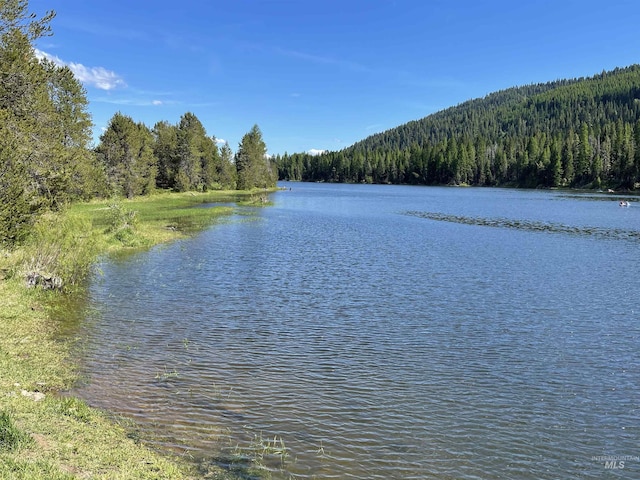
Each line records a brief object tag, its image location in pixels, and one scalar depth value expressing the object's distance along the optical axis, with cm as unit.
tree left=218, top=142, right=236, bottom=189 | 12538
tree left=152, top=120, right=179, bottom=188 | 10788
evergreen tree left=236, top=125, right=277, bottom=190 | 12644
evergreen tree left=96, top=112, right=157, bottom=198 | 7906
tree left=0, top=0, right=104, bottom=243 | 2048
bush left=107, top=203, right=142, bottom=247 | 3778
